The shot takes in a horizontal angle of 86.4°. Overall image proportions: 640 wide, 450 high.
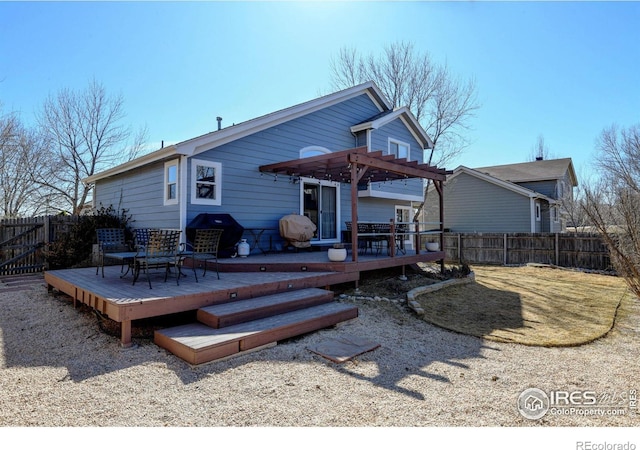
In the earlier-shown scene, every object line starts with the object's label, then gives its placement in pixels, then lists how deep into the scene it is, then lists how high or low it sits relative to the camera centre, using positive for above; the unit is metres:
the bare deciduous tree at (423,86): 18.50 +8.15
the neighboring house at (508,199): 18.81 +2.03
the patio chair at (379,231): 9.45 +0.10
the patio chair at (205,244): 5.75 -0.15
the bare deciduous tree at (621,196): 4.79 +0.85
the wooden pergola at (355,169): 6.94 +1.73
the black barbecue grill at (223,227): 7.51 +0.18
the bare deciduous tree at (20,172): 15.77 +3.17
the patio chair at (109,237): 6.56 -0.03
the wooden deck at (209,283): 4.21 -0.77
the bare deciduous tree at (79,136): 17.91 +5.48
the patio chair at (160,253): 5.14 -0.27
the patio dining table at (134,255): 5.17 -0.31
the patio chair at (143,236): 7.05 -0.01
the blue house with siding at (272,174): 8.05 +1.72
